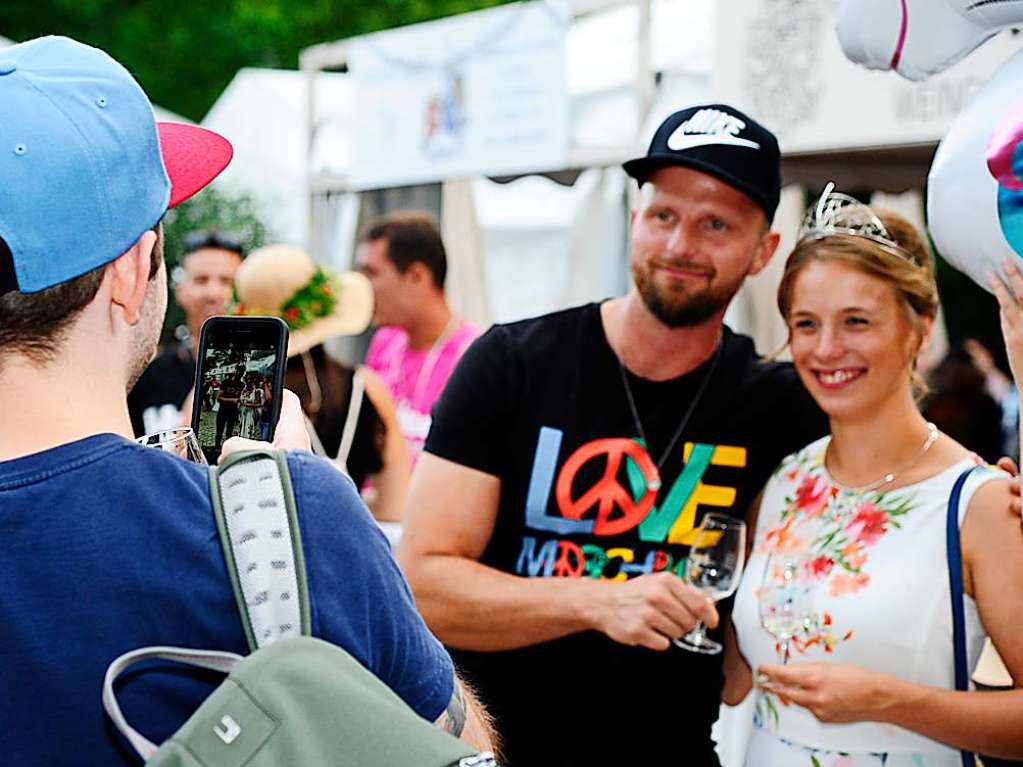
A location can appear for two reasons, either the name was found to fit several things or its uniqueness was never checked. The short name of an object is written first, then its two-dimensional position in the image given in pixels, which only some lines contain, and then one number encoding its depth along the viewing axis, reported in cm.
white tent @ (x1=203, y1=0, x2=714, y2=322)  598
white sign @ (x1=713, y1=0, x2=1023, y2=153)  459
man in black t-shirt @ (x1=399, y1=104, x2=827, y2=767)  250
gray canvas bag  103
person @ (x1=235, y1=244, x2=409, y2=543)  416
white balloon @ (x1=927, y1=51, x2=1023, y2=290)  174
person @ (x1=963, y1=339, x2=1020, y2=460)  761
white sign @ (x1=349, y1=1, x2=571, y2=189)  642
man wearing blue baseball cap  109
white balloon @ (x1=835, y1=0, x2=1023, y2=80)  196
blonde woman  217
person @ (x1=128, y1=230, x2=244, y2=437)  454
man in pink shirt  537
